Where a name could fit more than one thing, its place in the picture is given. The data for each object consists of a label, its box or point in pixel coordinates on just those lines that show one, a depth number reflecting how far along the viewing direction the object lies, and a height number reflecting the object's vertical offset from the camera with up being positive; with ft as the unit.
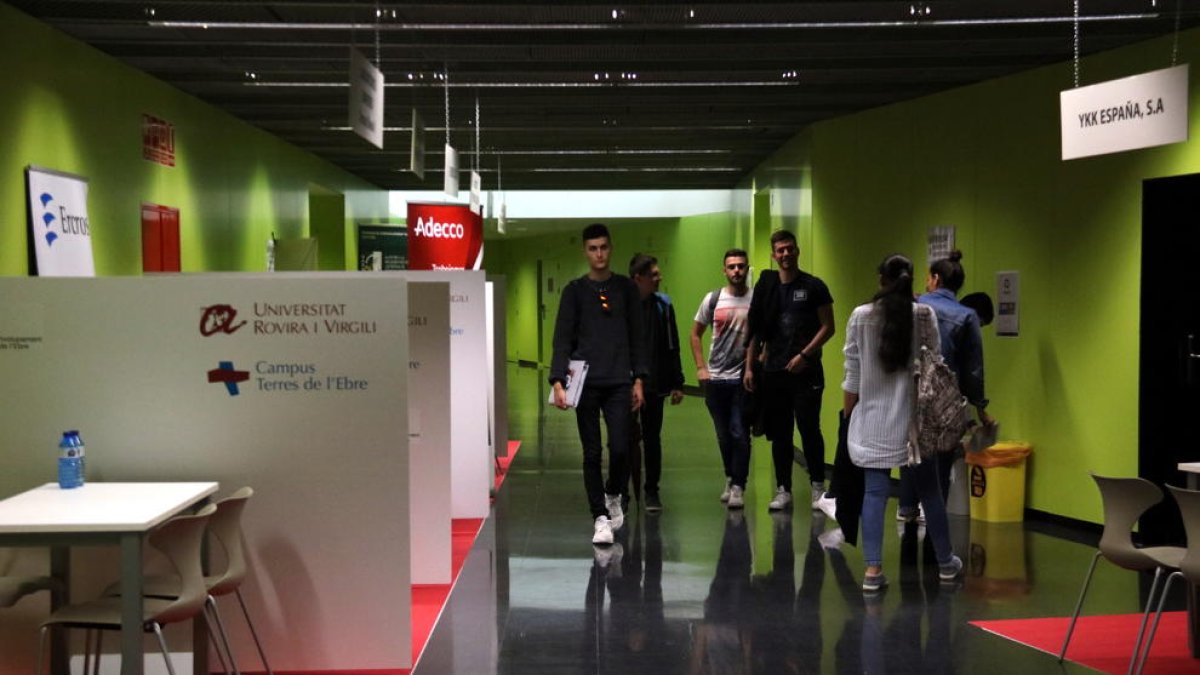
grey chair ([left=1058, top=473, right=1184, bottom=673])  15.03 -2.70
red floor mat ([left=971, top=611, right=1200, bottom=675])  16.35 -4.57
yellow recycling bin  27.86 -4.03
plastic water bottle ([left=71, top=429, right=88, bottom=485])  14.78 -1.68
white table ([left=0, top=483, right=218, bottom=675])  12.28 -2.09
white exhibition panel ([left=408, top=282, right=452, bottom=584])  20.99 -2.17
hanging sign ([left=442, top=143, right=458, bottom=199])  35.53 +3.17
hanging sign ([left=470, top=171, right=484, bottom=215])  40.48 +3.16
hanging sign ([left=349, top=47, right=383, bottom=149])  23.26 +3.47
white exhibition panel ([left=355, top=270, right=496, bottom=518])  26.30 -2.06
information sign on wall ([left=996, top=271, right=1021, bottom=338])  29.58 -0.29
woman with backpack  19.92 -1.39
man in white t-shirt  27.94 -1.52
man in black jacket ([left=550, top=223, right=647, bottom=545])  23.52 -0.92
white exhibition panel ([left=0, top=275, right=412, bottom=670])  15.26 -1.39
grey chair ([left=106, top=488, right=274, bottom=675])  14.08 -2.89
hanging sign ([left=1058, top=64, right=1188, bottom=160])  19.80 +2.66
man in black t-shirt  26.55 -1.08
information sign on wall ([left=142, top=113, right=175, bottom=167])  32.04 +3.78
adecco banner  41.19 +1.81
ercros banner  24.94 +1.40
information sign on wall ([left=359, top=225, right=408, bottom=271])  60.95 +2.18
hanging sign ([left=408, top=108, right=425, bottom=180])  31.37 +3.44
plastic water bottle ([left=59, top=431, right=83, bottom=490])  14.58 -1.85
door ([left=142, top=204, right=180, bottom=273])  31.73 +1.37
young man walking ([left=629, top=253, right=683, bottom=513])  28.02 -1.53
